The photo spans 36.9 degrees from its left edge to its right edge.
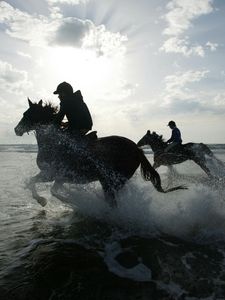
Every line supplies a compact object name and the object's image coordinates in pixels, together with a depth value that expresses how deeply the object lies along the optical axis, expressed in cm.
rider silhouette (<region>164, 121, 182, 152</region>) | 1329
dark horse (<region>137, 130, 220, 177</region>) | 1314
